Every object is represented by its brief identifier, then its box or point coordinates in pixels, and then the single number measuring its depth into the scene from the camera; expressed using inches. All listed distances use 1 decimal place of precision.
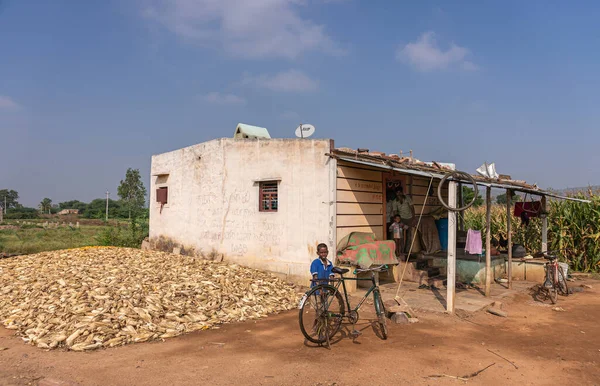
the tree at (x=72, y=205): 3715.8
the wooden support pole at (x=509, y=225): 361.7
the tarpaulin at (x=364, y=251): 322.2
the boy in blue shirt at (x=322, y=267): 223.6
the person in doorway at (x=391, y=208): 413.7
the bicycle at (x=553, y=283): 323.3
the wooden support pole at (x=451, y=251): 266.4
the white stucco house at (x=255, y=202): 348.5
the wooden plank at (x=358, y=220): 348.8
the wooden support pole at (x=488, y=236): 321.1
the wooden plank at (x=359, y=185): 349.7
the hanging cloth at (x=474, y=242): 335.9
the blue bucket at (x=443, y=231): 447.2
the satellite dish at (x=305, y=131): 380.1
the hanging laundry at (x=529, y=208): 439.2
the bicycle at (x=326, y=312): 200.7
